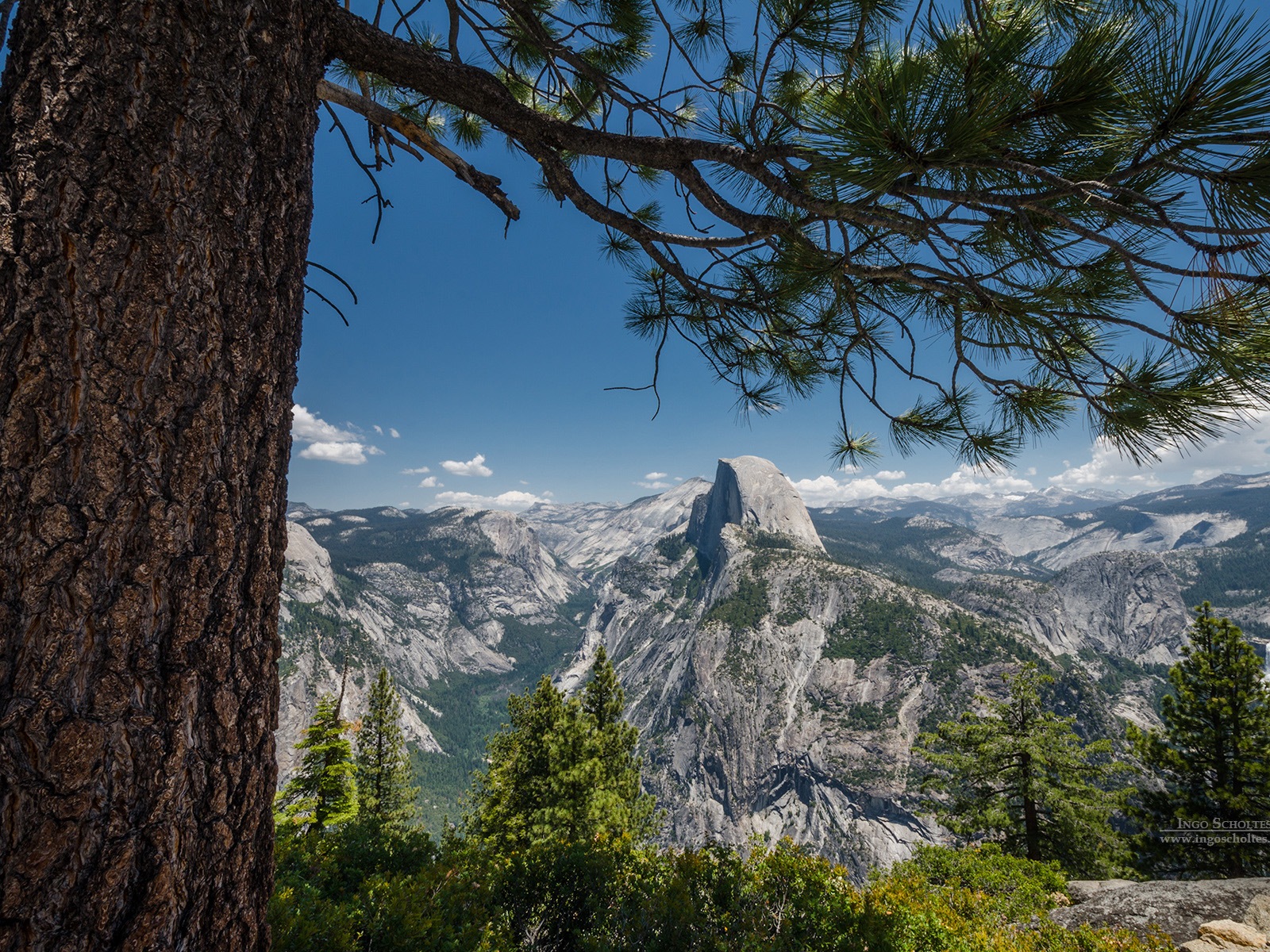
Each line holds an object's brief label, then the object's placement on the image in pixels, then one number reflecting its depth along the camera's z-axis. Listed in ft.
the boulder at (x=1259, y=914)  14.26
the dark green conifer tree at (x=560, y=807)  11.16
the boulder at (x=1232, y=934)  12.87
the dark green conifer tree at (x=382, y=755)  58.70
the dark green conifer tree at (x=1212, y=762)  32.01
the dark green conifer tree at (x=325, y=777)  41.47
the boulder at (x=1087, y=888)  18.78
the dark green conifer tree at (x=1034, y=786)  37.68
